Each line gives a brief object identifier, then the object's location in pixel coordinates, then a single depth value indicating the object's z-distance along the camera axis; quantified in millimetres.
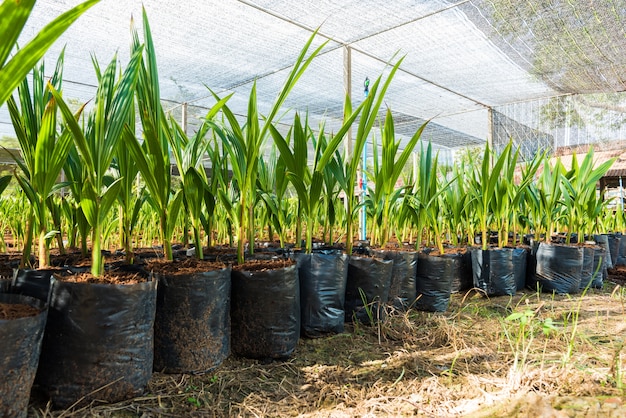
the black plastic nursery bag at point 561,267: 2129
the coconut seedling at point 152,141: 956
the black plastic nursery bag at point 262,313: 1095
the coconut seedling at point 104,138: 842
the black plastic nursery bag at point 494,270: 2002
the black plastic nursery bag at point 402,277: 1630
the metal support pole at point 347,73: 2989
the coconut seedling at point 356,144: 1189
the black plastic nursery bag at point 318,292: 1303
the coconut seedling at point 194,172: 1118
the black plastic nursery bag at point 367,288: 1431
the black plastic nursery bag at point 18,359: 655
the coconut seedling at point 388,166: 1487
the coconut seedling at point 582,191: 2209
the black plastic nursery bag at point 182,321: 972
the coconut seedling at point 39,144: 868
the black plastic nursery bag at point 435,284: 1741
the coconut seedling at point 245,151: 1130
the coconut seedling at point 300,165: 1247
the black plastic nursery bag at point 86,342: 794
